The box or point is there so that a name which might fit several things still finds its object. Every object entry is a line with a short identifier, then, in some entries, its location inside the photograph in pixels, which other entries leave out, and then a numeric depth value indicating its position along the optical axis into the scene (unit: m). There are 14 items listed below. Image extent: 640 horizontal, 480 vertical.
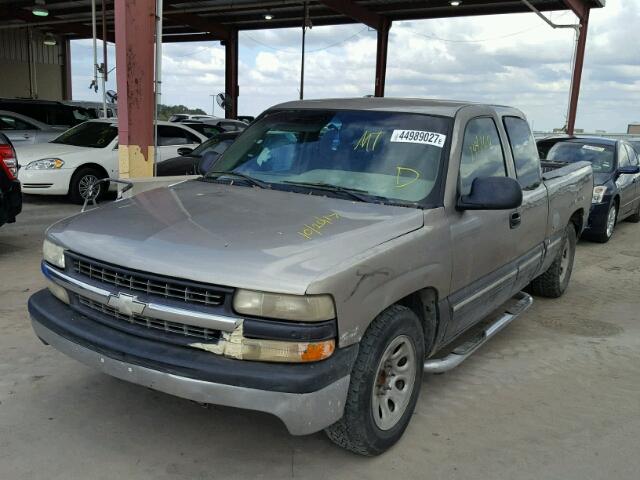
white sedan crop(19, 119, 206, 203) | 10.05
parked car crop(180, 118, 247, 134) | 15.17
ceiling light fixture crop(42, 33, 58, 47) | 28.63
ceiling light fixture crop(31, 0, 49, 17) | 21.02
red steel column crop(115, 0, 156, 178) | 7.38
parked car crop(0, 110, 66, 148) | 13.04
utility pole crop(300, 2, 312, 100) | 20.22
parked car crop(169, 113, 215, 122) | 23.98
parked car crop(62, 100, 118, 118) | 16.23
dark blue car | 8.97
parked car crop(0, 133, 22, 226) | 6.51
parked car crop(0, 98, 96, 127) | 14.72
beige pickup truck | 2.46
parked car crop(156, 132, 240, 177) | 9.38
